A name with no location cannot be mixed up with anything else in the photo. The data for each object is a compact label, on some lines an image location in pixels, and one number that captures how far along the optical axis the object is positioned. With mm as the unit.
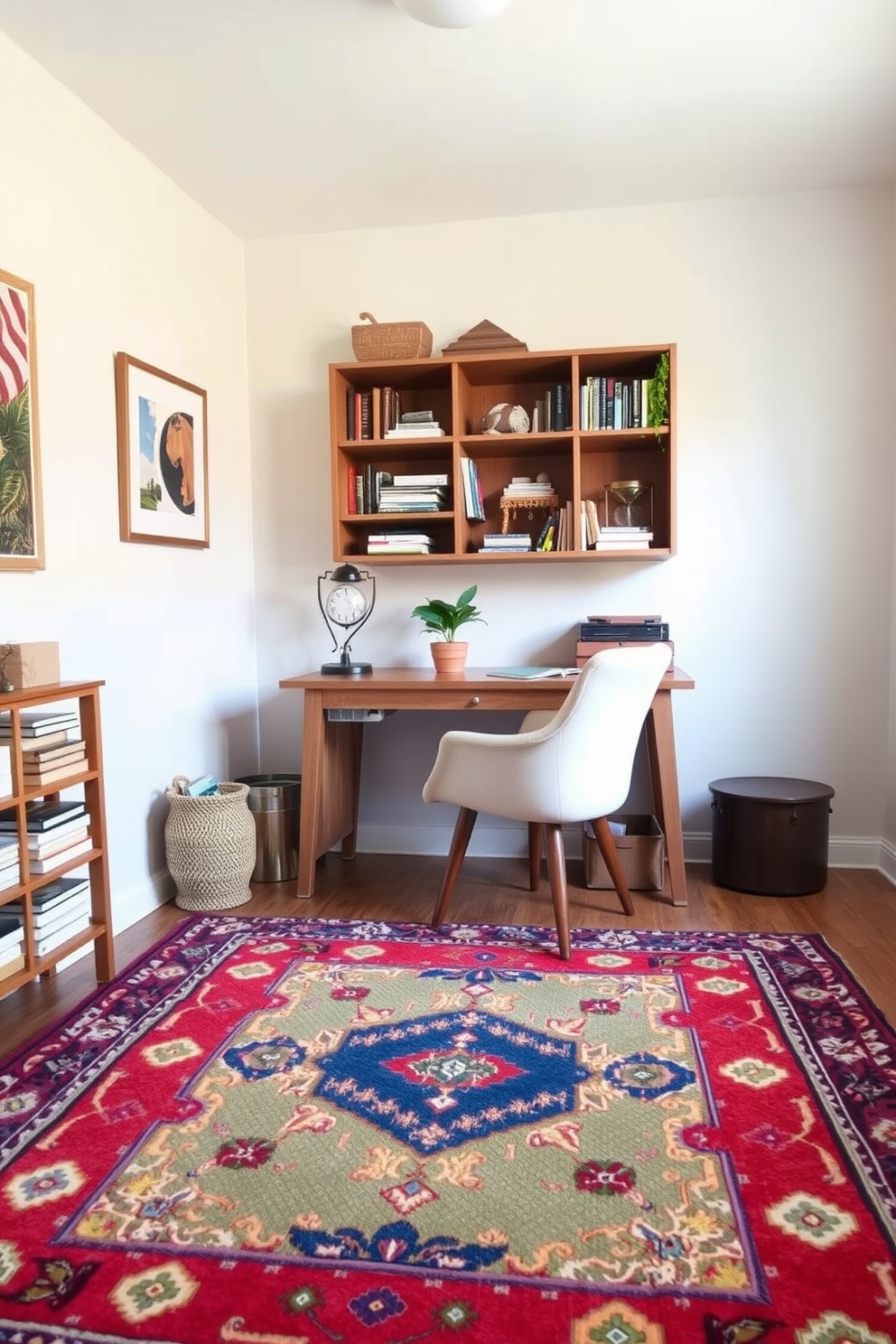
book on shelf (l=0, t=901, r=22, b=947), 2037
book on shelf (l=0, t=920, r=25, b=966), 2031
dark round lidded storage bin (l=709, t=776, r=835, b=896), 3121
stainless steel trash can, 3367
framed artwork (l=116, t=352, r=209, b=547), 2896
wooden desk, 3033
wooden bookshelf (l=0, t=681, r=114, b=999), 2061
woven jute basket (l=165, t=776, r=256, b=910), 3004
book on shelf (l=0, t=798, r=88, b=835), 2115
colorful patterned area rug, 1299
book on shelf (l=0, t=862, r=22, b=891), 2027
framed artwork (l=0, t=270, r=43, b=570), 2332
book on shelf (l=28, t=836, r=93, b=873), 2160
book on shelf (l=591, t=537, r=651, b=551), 3314
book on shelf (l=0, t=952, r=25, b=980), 2032
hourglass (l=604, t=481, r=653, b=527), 3525
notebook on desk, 3096
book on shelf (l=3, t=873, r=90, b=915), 2137
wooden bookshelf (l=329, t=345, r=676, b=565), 3314
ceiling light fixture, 2139
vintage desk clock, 3344
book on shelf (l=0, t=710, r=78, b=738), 2133
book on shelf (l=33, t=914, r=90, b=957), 2148
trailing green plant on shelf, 3250
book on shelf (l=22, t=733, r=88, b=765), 2129
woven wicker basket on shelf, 3400
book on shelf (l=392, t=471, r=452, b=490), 3426
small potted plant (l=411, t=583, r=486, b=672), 3336
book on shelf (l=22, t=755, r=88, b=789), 2129
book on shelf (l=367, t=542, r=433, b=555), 3461
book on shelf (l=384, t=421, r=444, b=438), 3404
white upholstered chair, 2551
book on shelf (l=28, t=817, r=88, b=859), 2150
